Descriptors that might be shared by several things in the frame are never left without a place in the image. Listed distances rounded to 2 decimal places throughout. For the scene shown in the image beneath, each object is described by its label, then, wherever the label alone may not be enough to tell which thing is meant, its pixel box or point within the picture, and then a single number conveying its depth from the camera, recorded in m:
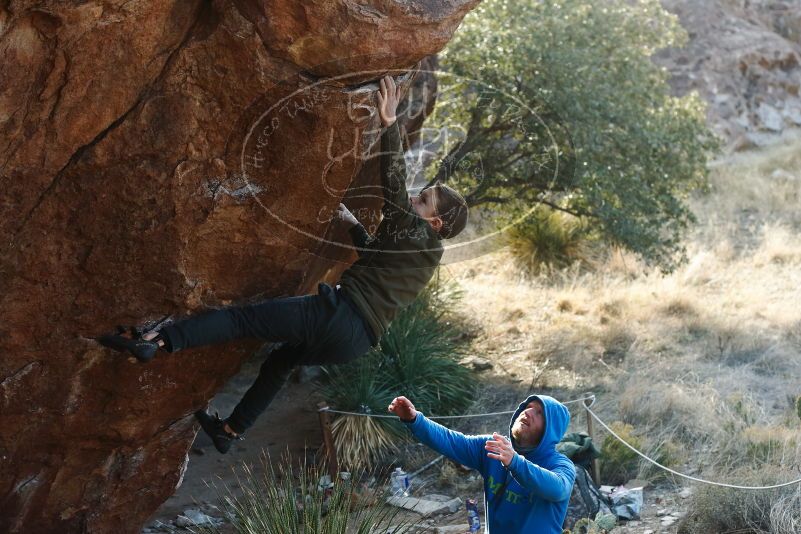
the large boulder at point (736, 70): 21.53
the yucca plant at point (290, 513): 5.27
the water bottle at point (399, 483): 8.06
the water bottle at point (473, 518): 6.42
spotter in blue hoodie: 4.36
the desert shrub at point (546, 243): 13.91
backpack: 6.68
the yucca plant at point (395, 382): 8.82
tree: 11.16
